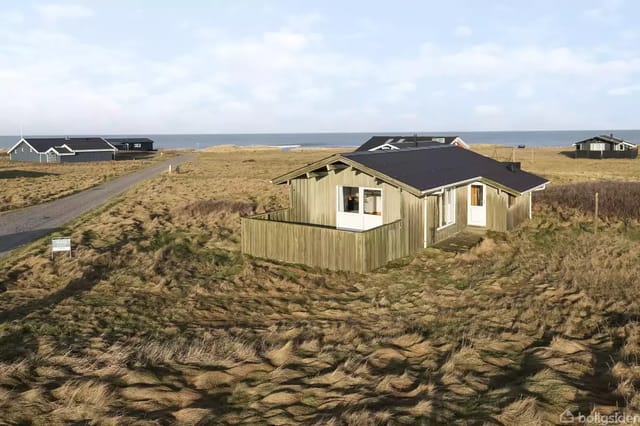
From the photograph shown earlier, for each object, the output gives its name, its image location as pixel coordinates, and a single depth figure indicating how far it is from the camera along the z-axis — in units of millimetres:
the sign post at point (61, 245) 17156
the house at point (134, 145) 115812
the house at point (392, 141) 56631
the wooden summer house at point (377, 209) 17234
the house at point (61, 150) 81750
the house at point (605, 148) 69312
